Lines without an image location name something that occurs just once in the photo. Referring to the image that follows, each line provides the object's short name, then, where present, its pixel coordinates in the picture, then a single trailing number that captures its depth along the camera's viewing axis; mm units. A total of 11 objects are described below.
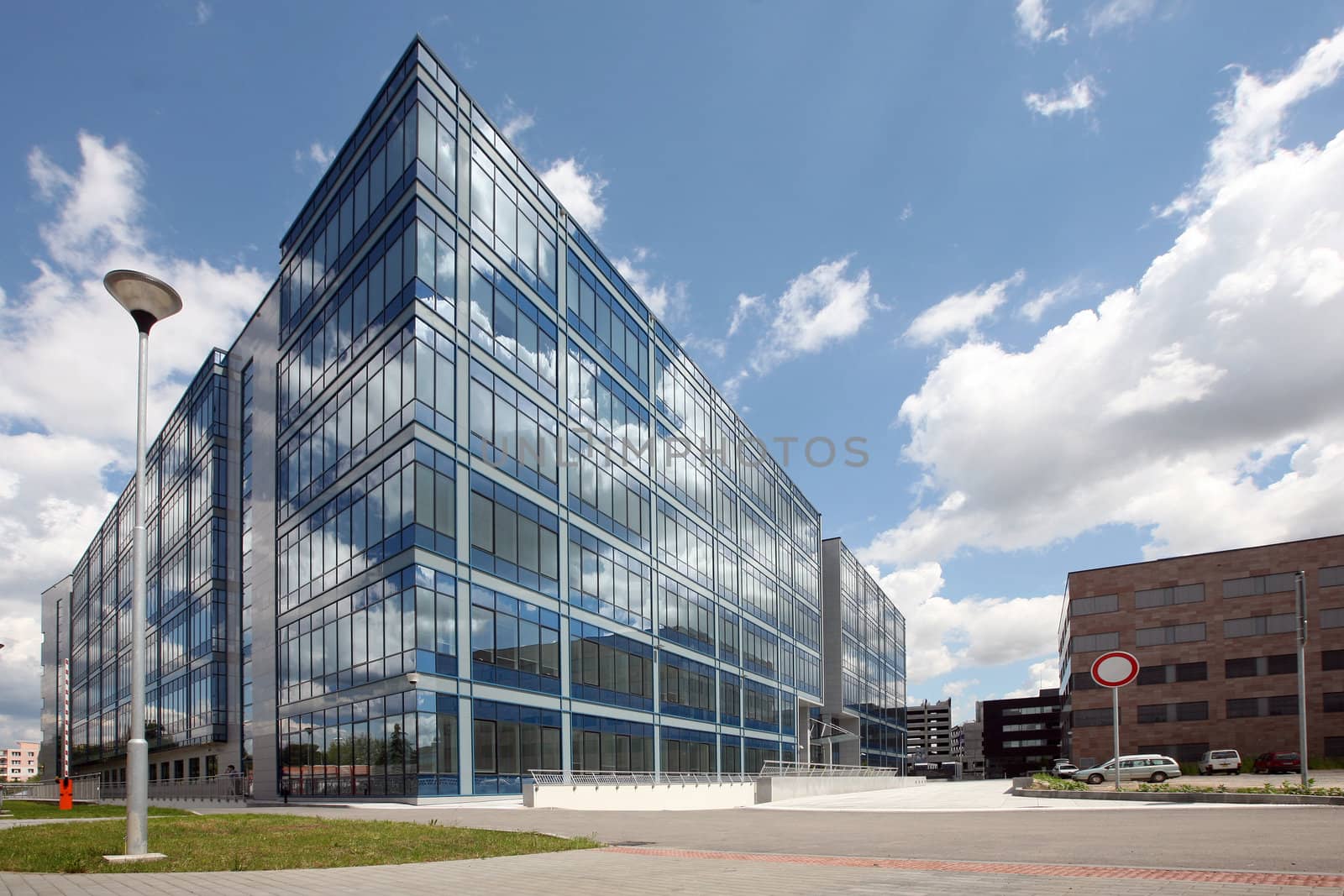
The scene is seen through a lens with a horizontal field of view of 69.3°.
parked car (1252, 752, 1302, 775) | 57562
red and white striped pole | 33031
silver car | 41594
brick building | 70375
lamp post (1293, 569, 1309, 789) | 26688
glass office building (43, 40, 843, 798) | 31766
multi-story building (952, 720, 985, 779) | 191625
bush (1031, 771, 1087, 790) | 31500
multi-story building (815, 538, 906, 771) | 80812
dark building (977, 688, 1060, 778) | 169125
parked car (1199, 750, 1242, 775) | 54625
